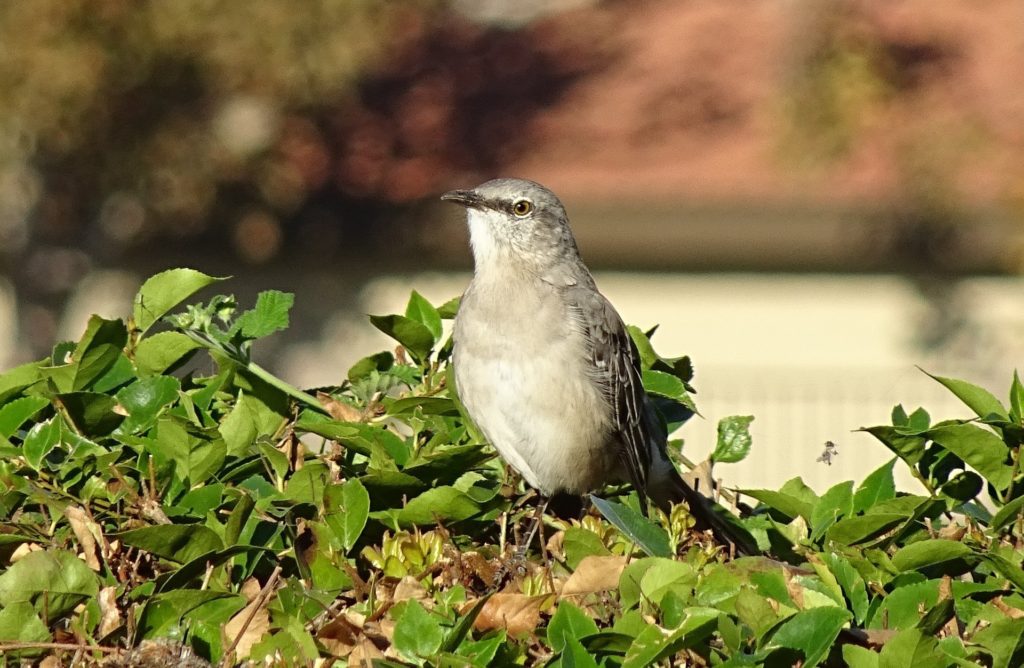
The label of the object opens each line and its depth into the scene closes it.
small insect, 7.10
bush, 5.41
